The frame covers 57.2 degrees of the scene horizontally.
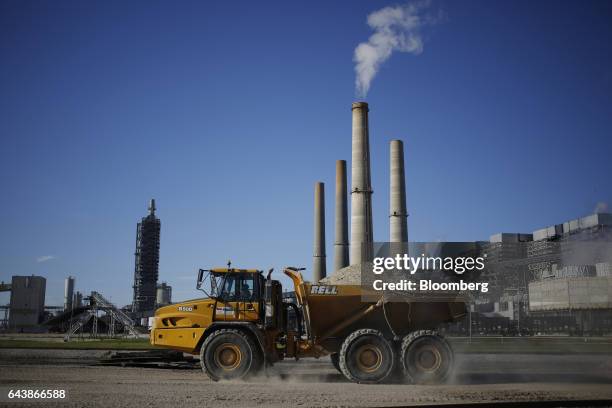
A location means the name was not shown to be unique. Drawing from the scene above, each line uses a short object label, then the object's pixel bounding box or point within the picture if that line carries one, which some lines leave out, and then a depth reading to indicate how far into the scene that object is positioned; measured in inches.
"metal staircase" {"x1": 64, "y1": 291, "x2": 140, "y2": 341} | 2096.5
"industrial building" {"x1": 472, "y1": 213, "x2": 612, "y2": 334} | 2178.9
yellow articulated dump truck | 550.9
